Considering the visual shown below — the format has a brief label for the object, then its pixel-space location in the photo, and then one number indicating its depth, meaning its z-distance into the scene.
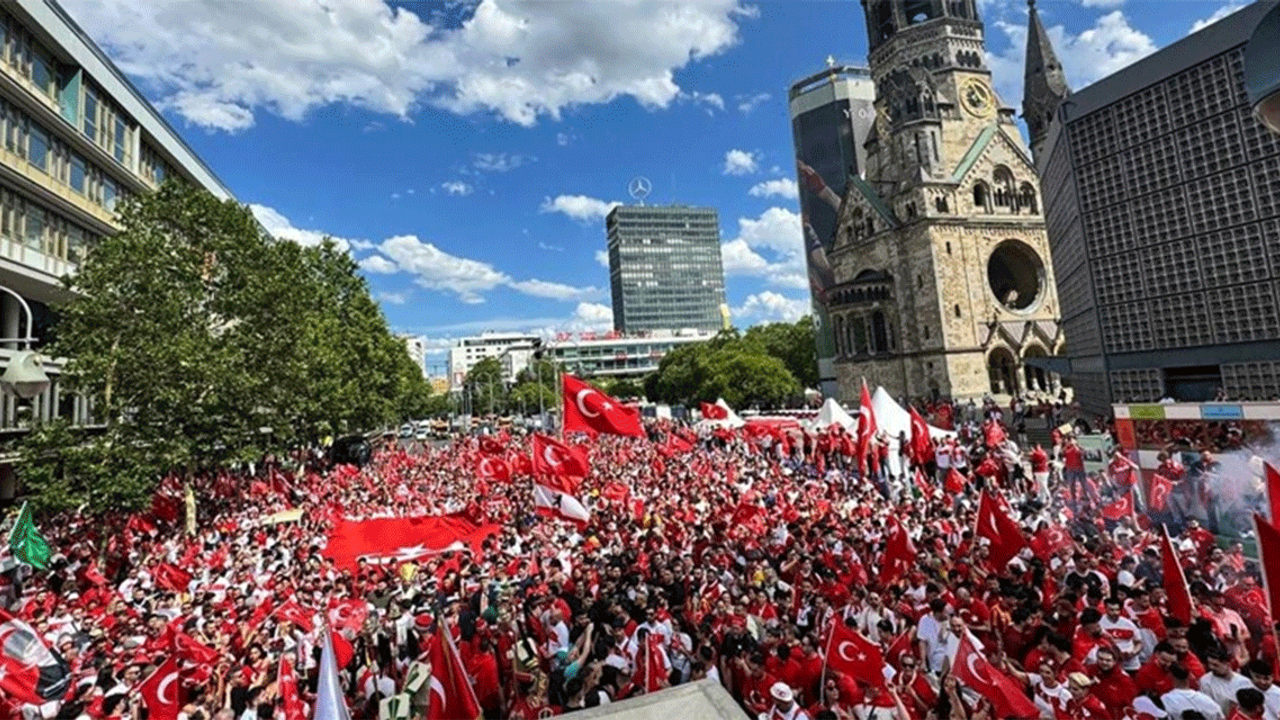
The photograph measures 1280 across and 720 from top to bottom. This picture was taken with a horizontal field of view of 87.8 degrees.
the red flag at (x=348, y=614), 9.61
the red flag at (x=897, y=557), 9.82
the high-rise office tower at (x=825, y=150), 69.44
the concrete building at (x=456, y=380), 181.32
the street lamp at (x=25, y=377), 7.18
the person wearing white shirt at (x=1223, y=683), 5.27
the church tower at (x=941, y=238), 48.75
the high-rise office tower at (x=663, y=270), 177.75
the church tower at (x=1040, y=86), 45.45
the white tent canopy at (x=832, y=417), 25.93
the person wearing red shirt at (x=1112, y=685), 5.59
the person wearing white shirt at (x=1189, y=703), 5.19
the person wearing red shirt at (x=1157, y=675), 5.59
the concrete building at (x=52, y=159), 20.09
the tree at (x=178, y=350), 15.91
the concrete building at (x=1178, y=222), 21.31
